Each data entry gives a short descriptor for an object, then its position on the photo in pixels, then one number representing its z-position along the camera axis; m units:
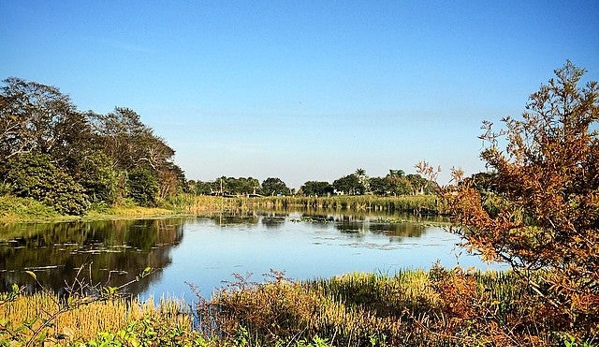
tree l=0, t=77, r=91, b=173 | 28.78
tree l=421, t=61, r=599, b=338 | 3.93
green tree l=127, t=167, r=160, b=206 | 40.00
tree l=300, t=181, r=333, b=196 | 91.81
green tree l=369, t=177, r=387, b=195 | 82.62
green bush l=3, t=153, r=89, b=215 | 27.69
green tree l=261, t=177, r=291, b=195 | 90.94
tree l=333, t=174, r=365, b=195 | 86.50
